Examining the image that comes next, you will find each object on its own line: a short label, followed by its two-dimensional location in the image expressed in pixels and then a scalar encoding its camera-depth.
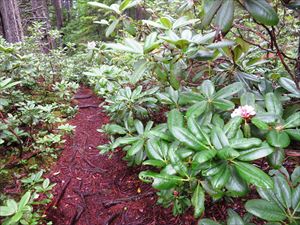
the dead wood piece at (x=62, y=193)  2.28
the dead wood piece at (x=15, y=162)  2.58
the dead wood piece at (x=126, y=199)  2.37
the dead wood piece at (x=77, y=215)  2.16
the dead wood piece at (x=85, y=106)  4.82
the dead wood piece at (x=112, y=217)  2.17
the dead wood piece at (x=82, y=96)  5.50
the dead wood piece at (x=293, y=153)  1.30
